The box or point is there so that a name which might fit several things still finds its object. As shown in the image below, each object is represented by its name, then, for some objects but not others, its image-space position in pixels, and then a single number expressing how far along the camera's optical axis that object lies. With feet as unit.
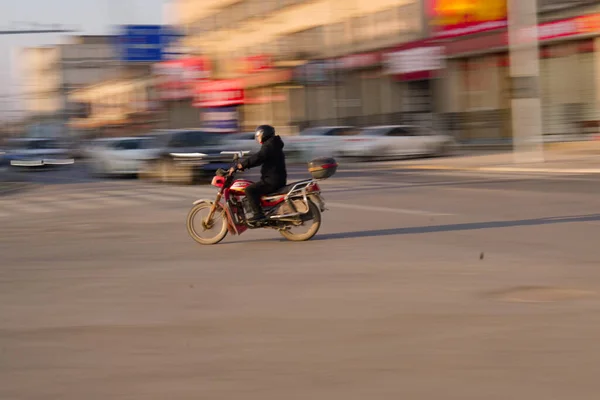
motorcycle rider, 43.65
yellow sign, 134.62
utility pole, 98.27
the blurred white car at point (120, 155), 107.76
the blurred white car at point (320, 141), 131.85
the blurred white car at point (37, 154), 160.15
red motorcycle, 44.32
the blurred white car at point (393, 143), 129.70
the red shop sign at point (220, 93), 209.15
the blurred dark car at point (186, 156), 91.71
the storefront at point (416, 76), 162.09
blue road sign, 182.29
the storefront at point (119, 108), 294.33
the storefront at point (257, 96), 209.77
